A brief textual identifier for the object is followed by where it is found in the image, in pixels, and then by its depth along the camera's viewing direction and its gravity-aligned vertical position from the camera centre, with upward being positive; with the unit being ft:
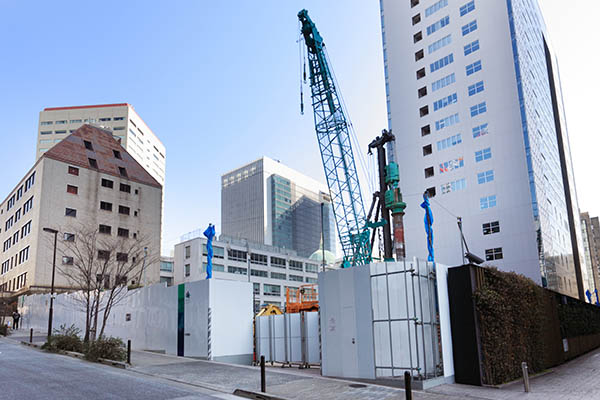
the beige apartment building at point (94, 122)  449.48 +175.75
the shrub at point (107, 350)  63.46 -6.37
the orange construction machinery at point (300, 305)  87.85 -1.47
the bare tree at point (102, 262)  97.04 +16.74
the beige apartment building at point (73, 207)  198.80 +46.16
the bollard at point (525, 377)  43.93 -8.10
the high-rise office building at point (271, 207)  583.58 +116.46
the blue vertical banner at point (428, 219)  71.33 +11.53
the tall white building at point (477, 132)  168.66 +63.19
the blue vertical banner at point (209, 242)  74.87 +9.42
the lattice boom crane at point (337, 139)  176.65 +60.99
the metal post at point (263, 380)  41.91 -7.30
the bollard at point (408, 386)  33.88 -6.60
